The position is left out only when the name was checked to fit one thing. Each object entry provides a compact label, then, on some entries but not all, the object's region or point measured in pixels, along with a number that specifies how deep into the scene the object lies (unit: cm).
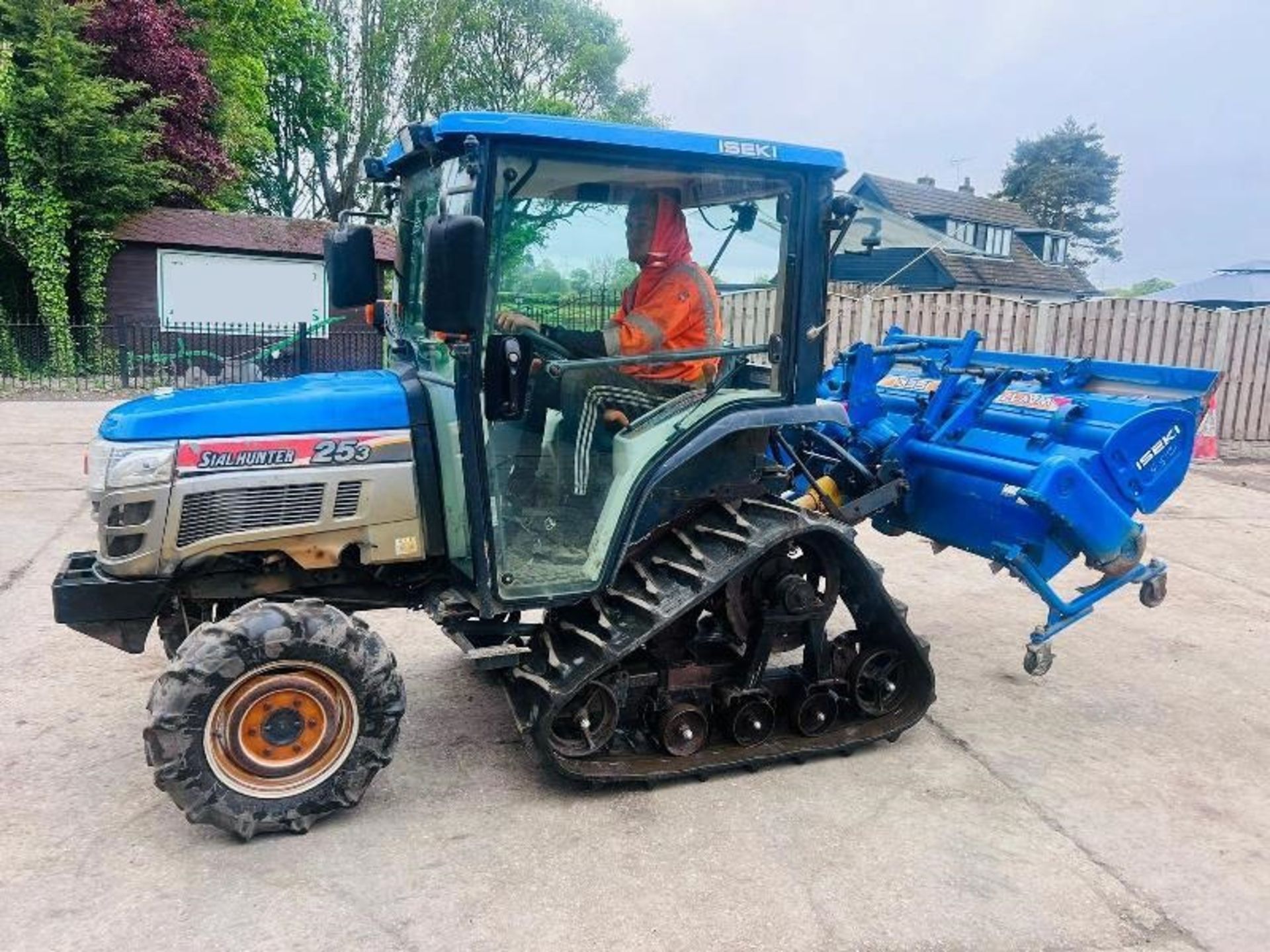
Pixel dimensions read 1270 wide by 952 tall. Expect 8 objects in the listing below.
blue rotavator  442
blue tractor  343
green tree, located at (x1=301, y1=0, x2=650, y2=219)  2986
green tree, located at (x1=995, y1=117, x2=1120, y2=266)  7000
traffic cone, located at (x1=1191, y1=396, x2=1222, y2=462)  1206
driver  379
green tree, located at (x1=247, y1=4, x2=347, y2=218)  2691
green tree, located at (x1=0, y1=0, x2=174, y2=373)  1686
